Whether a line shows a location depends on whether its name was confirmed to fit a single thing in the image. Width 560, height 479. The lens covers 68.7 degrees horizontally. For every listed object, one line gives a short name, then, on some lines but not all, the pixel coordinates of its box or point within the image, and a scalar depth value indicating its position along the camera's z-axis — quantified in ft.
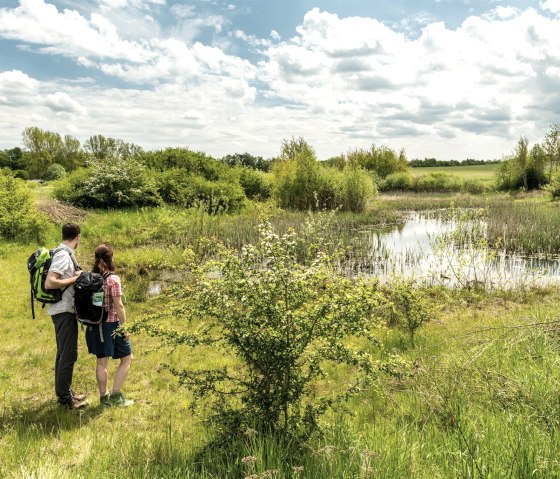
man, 15.46
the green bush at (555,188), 99.16
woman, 15.74
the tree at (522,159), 135.85
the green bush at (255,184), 92.68
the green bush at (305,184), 82.89
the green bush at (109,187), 63.46
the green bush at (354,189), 81.76
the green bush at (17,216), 43.89
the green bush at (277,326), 10.59
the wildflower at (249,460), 7.95
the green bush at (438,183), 151.84
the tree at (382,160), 173.37
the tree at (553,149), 134.41
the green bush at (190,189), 70.79
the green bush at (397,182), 159.22
